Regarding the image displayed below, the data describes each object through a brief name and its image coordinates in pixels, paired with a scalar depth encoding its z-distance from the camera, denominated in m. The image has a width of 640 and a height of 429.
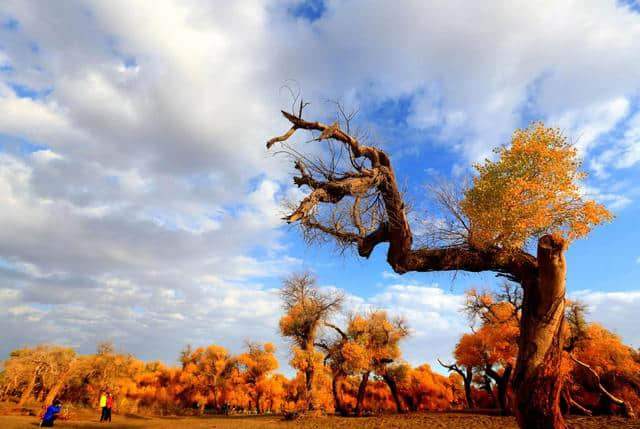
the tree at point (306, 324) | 29.12
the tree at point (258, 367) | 43.34
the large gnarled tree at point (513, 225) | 7.66
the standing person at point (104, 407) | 26.58
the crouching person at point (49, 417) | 21.15
